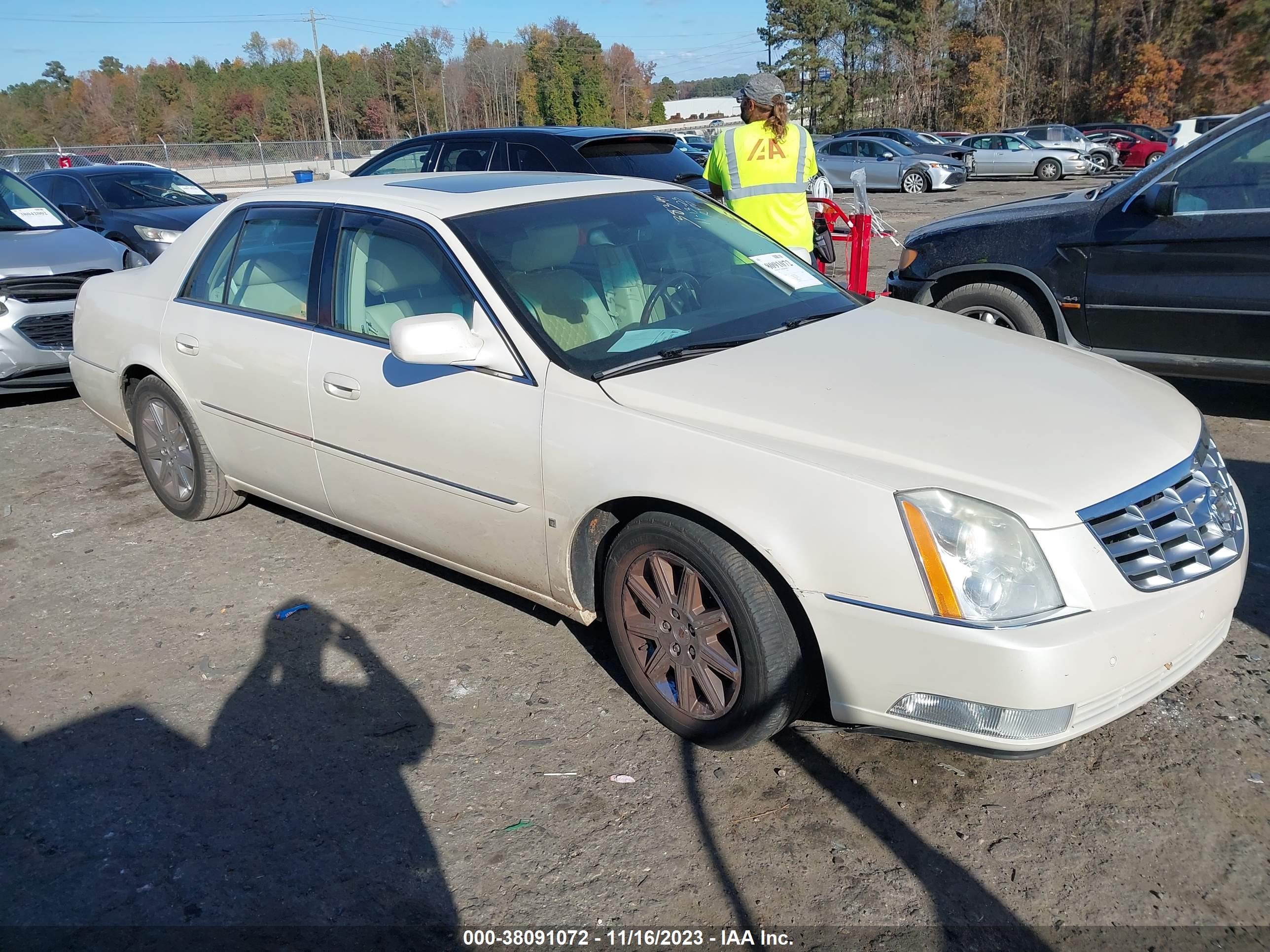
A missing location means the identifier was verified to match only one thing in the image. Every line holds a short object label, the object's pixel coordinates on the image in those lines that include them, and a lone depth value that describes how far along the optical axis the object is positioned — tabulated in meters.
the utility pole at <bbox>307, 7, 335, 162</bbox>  45.62
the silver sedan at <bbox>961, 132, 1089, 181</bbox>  27.59
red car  29.17
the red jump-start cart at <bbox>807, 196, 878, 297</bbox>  6.79
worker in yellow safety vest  5.55
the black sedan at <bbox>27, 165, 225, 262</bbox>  10.73
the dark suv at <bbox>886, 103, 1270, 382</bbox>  5.01
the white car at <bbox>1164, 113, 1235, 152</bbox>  16.64
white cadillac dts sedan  2.41
